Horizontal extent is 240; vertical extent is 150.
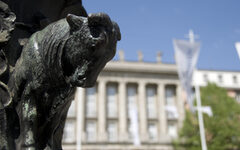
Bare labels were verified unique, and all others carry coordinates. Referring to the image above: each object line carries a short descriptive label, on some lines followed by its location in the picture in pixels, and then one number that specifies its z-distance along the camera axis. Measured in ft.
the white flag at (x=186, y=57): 49.01
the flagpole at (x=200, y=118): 65.46
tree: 84.99
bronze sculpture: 6.05
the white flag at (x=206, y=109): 67.21
